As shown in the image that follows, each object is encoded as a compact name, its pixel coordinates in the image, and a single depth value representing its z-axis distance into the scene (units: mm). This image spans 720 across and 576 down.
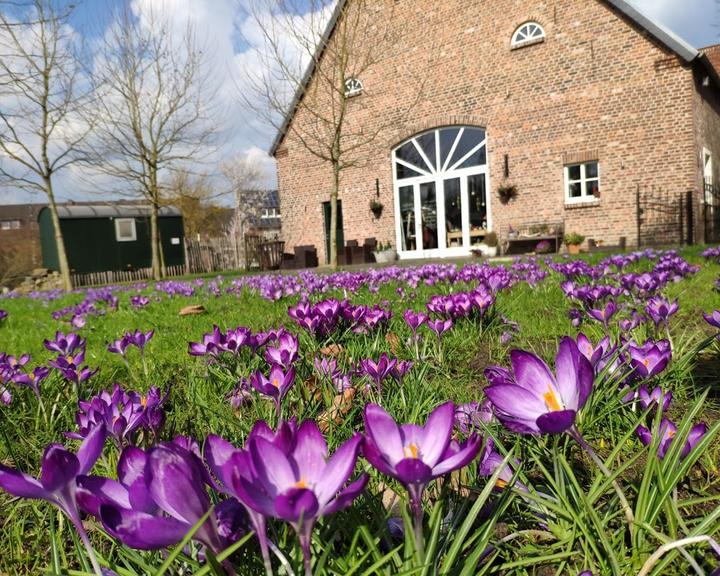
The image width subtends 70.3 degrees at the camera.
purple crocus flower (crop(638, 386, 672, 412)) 1267
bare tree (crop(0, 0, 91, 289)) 16141
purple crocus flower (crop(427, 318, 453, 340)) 2252
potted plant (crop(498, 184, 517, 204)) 15586
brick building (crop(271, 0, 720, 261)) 13602
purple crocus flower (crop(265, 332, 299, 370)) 1688
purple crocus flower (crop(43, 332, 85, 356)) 2158
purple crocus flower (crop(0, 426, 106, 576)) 649
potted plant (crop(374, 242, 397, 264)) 17359
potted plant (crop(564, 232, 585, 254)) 13768
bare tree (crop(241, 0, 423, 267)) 14562
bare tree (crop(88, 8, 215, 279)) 18625
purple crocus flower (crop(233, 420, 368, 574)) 582
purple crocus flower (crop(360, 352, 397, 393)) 1613
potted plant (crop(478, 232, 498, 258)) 15758
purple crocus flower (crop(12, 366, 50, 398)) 1888
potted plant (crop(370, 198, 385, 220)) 18266
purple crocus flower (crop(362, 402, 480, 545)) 646
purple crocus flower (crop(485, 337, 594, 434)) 808
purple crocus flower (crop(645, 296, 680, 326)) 2025
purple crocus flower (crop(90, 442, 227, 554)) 604
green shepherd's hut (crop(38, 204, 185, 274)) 24875
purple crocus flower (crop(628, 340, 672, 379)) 1306
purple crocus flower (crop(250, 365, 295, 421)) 1325
